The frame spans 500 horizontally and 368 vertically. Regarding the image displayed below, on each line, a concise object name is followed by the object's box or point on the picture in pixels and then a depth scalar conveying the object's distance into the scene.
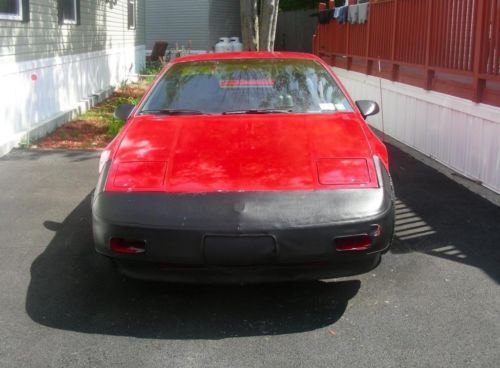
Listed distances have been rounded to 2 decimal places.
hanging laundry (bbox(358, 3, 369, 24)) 12.34
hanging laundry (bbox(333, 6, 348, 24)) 14.35
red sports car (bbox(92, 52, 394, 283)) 3.32
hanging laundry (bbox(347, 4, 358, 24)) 13.17
